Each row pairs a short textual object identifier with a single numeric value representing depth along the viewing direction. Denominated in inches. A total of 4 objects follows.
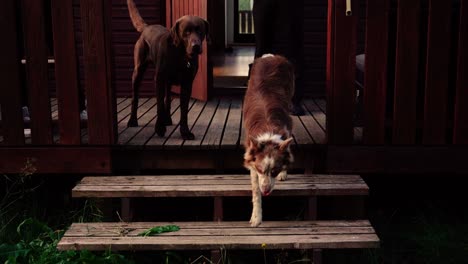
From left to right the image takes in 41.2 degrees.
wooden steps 135.9
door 258.2
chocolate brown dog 182.7
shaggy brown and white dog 132.0
